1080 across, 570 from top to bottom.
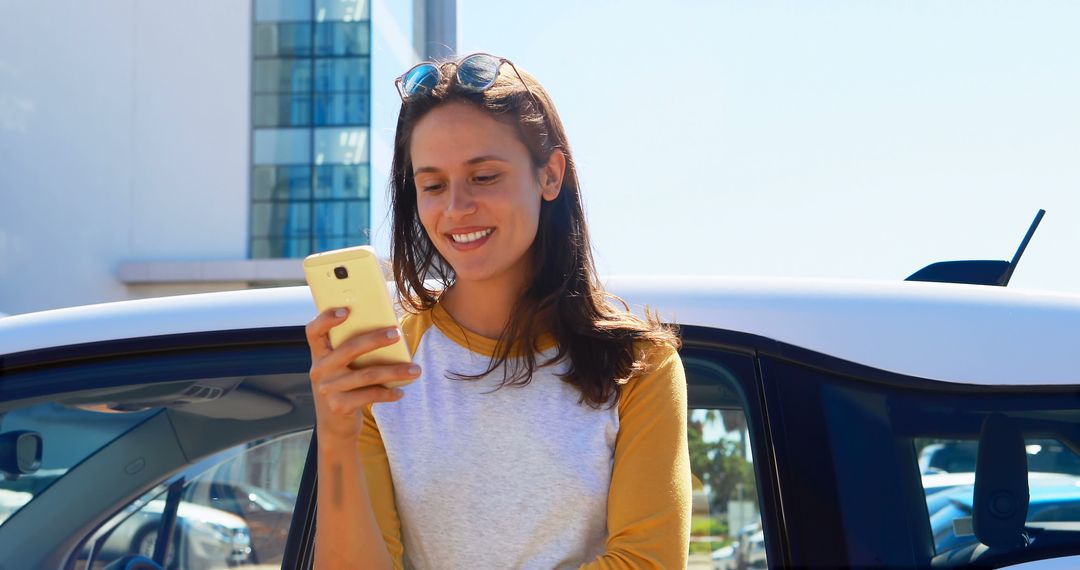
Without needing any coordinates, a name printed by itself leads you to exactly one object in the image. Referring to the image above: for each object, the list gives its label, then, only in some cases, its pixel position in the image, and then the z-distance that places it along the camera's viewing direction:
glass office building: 20.31
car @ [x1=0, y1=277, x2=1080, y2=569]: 1.67
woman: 1.44
